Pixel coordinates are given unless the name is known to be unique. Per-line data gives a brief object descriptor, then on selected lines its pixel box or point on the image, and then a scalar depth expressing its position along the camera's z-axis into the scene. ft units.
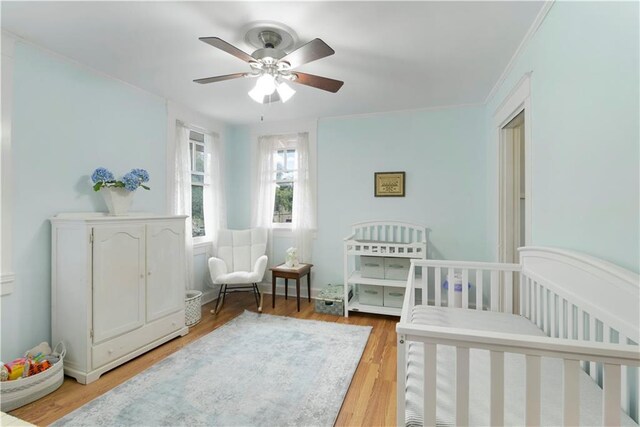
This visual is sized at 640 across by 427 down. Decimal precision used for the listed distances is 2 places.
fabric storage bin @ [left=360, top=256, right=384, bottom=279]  10.75
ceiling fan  6.18
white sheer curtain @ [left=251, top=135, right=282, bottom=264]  13.61
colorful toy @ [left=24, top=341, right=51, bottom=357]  6.83
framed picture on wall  11.83
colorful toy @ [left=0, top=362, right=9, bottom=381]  5.99
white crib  2.75
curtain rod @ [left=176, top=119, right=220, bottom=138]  11.29
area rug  5.65
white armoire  6.93
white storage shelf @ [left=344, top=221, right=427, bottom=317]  10.36
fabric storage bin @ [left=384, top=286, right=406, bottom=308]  10.59
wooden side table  11.43
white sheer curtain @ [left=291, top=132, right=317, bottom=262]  12.92
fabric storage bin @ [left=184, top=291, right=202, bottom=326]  9.95
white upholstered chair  11.51
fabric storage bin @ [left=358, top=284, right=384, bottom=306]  10.83
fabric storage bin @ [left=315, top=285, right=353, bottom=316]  11.07
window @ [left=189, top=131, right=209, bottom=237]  12.28
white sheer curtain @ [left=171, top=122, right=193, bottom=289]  11.09
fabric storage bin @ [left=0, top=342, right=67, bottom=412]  5.83
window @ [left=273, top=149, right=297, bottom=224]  13.53
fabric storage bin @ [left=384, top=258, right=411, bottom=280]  10.48
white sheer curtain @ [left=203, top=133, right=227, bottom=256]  12.78
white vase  8.04
